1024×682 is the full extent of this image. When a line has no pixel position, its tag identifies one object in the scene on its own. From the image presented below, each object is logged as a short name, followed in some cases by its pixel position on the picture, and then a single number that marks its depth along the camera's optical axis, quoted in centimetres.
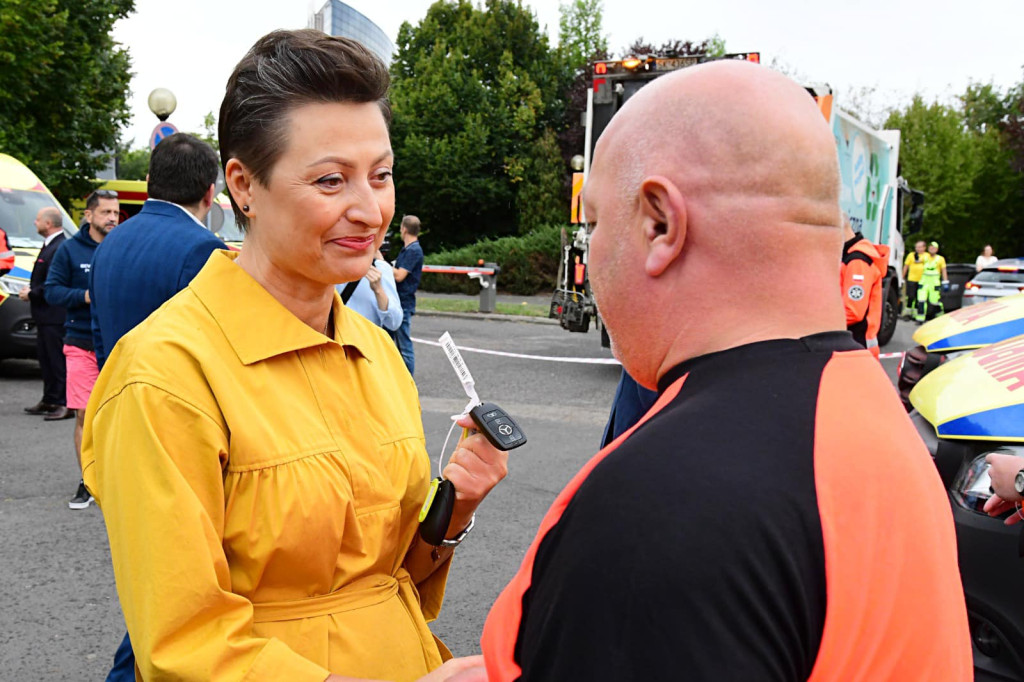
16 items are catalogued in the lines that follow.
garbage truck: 1136
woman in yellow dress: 146
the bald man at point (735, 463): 87
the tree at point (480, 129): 3428
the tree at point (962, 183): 3678
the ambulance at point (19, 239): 972
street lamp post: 1038
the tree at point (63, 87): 1808
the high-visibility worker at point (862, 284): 661
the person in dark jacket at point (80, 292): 584
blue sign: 896
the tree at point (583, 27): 4788
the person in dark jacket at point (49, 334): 828
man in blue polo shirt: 922
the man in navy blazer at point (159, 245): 340
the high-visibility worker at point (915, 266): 2064
